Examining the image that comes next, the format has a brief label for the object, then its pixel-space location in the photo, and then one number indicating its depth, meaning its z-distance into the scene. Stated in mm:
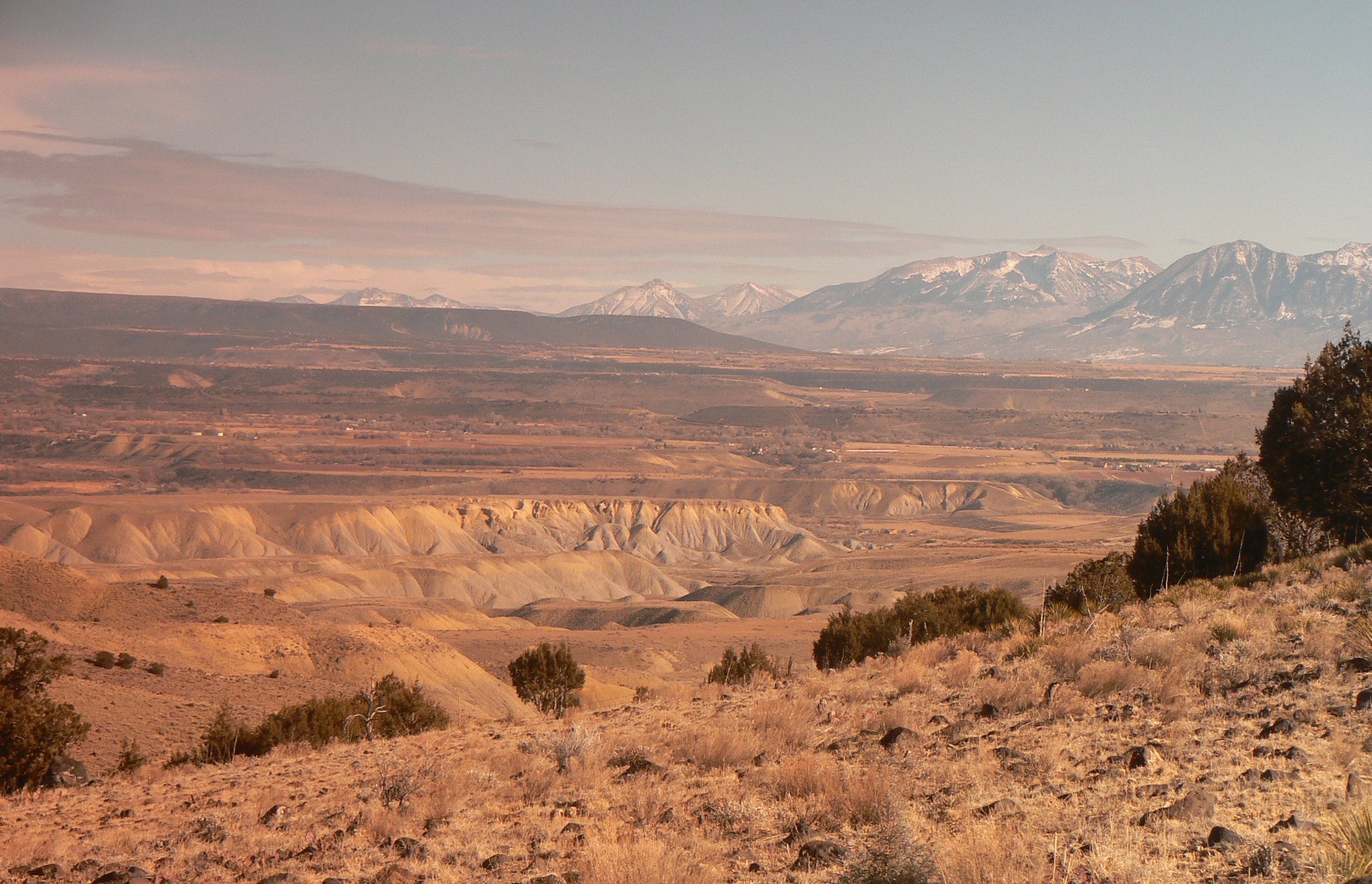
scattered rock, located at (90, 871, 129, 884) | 9906
